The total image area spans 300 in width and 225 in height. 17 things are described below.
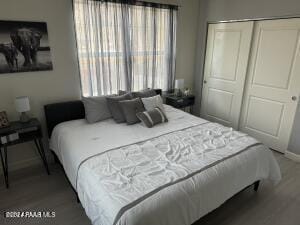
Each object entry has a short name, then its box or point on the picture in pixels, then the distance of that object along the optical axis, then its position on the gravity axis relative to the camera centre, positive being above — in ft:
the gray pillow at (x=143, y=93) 10.63 -2.18
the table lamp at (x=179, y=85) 13.17 -2.18
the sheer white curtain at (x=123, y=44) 9.86 +0.28
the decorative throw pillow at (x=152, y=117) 9.18 -2.90
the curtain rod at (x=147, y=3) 10.48 +2.37
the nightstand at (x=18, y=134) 7.93 -3.25
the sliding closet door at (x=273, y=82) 10.04 -1.56
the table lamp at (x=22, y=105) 8.20 -2.13
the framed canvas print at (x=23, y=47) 8.14 +0.07
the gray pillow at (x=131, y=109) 9.37 -2.62
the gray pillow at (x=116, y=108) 9.52 -2.59
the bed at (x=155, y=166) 5.04 -3.34
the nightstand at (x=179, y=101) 12.97 -3.09
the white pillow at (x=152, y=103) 10.03 -2.49
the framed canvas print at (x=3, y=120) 8.14 -2.69
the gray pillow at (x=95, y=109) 9.52 -2.65
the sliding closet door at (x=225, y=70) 11.96 -1.19
